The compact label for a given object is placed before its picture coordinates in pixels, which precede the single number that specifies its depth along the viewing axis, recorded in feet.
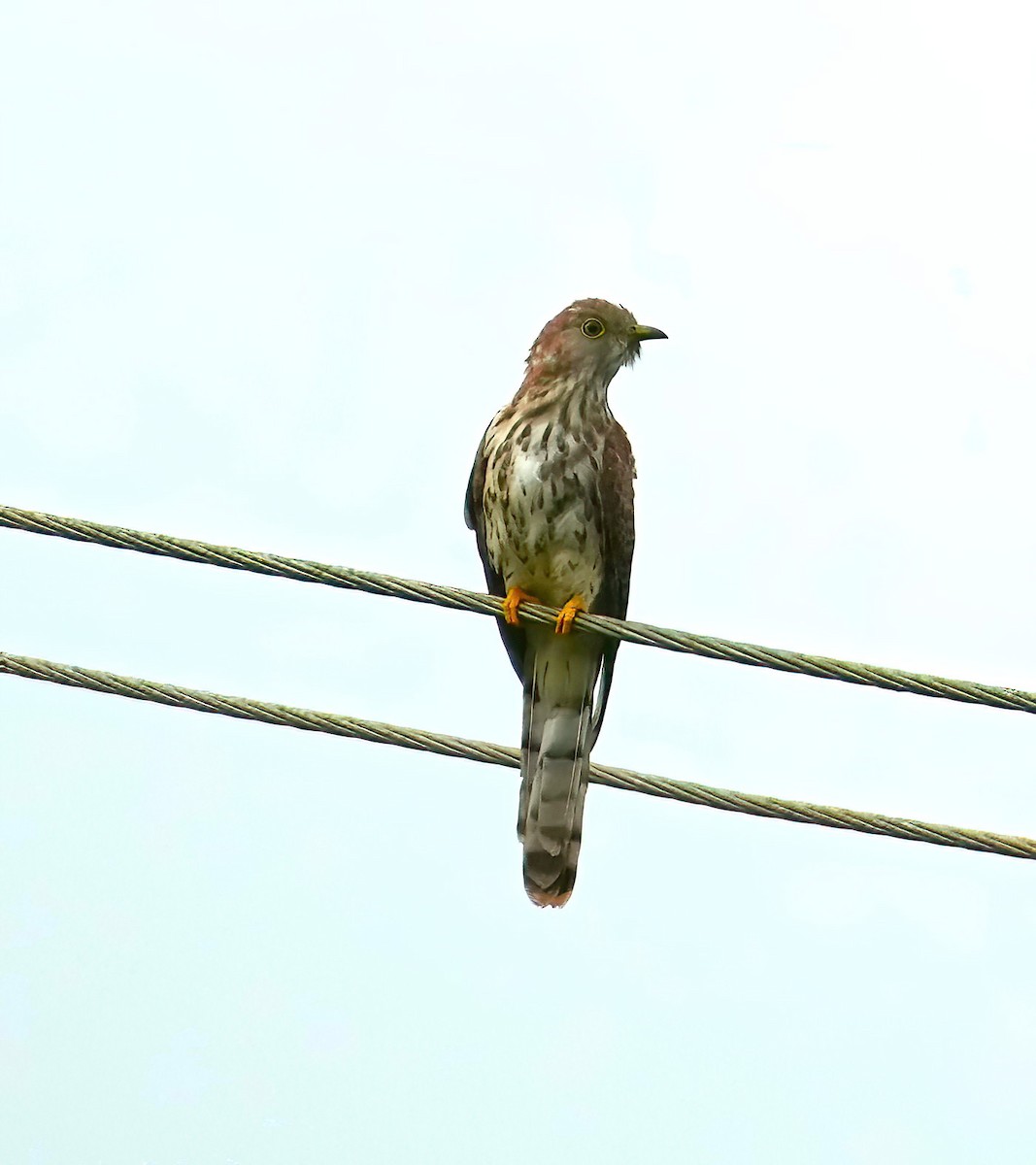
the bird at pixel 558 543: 42.39
